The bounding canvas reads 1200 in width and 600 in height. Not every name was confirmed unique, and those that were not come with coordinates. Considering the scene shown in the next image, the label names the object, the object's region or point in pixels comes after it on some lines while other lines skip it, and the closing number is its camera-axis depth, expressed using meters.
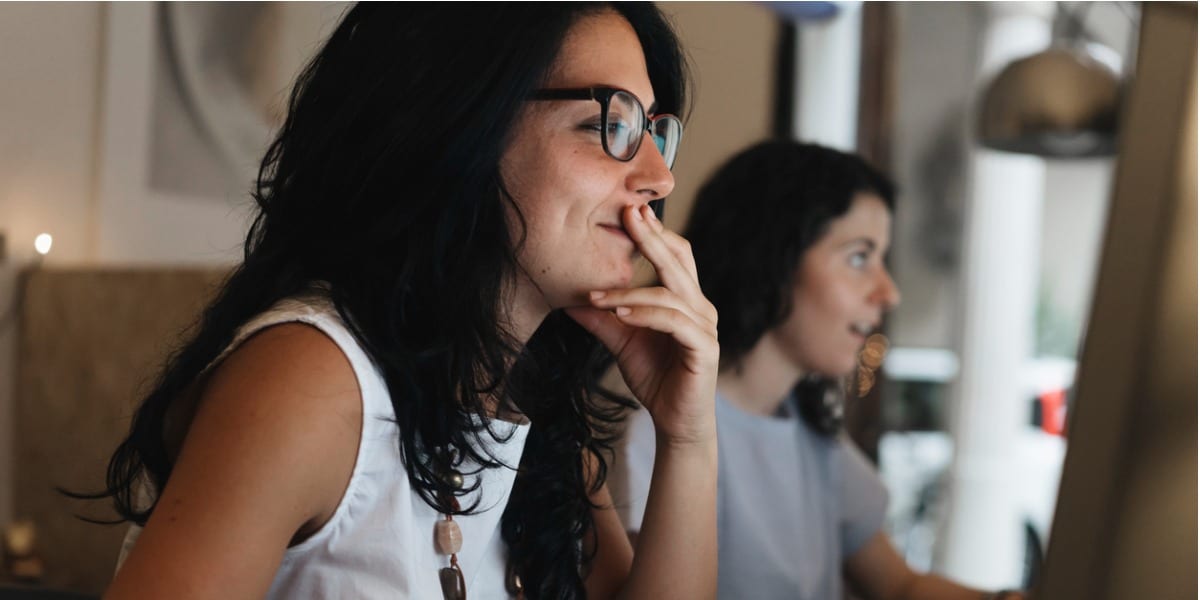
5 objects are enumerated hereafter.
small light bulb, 2.10
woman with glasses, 0.98
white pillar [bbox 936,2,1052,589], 4.35
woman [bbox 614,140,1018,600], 2.04
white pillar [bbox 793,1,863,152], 3.97
